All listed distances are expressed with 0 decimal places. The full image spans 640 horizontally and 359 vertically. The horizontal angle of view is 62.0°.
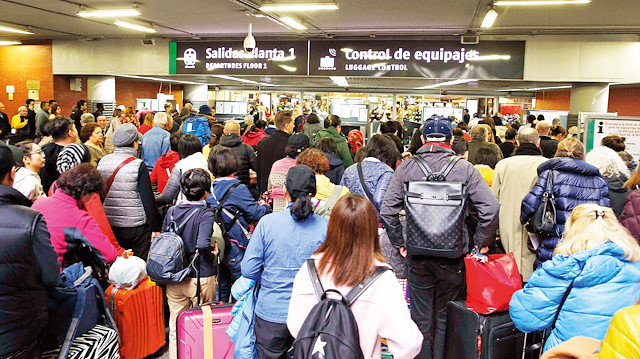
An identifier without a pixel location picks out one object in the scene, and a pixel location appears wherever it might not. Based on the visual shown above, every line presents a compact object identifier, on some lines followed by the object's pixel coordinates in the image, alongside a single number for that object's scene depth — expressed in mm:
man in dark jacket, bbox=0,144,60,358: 2543
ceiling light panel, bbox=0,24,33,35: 10680
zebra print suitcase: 3131
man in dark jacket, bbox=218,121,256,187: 5984
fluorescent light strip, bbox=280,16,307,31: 7959
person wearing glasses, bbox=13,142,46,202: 4020
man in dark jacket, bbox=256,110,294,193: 6488
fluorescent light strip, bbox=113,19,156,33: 8999
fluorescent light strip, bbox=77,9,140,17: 8078
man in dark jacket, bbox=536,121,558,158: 6171
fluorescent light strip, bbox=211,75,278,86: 14717
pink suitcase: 3431
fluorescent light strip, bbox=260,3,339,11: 7102
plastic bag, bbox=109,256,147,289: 3963
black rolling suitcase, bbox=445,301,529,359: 3691
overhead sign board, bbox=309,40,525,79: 9180
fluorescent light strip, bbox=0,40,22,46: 13195
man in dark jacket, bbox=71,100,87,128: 10956
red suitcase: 3949
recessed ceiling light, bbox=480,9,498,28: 6969
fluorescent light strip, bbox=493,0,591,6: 6441
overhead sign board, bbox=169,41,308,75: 9977
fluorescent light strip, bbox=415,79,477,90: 11795
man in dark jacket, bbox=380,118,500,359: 3623
